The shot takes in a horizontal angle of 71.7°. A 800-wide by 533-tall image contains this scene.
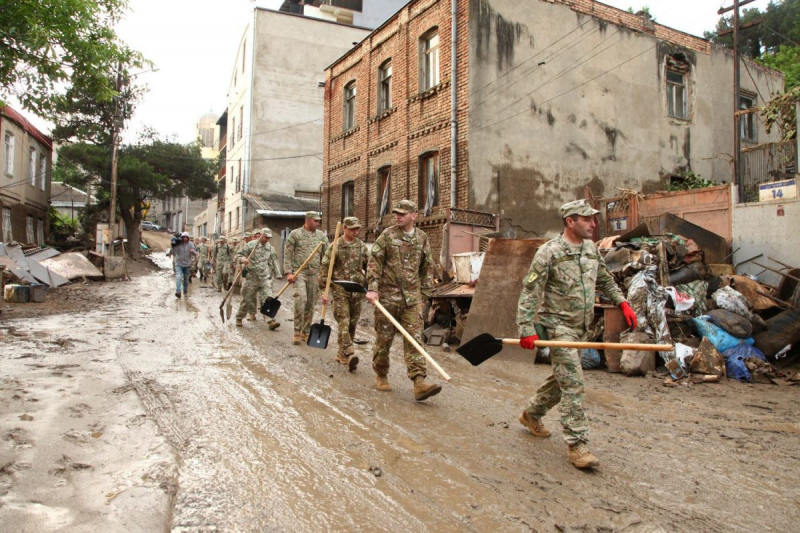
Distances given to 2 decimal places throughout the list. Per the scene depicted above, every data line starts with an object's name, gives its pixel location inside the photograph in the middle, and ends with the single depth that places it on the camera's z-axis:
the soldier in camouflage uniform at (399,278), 5.72
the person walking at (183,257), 15.46
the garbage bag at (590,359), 7.74
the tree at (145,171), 28.53
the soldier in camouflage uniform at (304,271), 8.70
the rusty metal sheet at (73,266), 19.58
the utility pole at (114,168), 25.53
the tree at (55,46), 8.05
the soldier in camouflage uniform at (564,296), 4.07
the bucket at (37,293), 13.64
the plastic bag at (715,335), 7.68
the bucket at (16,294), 13.27
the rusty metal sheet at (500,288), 8.75
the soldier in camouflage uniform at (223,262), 18.39
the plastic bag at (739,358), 7.33
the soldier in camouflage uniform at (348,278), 7.08
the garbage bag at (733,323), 7.75
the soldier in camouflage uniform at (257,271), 10.41
